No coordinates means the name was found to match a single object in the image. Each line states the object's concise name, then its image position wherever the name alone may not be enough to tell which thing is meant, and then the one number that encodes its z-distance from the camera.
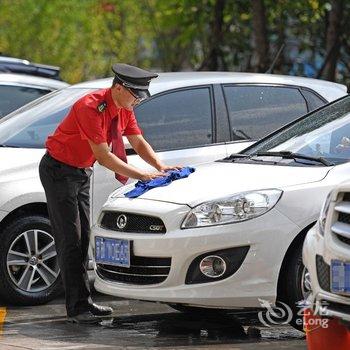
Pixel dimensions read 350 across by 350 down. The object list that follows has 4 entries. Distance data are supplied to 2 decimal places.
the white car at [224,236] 15.26
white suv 12.55
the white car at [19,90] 24.19
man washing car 16.87
